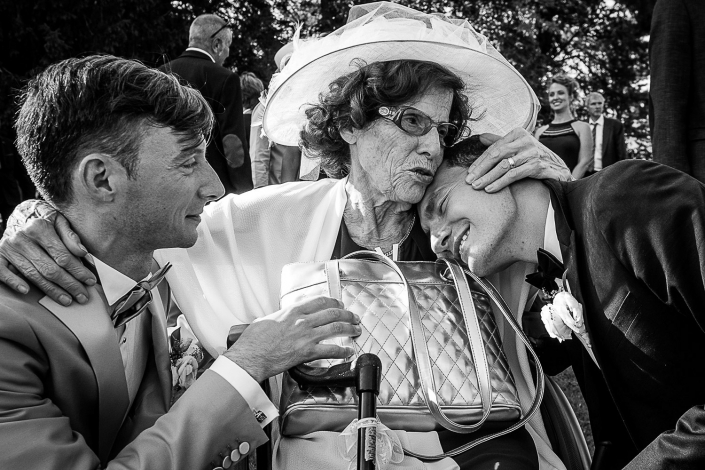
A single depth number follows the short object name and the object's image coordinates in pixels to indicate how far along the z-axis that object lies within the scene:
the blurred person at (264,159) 7.45
